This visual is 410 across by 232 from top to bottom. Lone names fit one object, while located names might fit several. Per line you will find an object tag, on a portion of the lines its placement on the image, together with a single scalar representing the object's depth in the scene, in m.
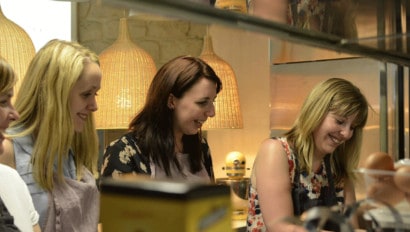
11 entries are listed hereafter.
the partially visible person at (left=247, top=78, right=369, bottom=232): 2.82
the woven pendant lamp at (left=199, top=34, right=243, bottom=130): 3.98
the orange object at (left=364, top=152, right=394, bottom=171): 2.09
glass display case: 1.45
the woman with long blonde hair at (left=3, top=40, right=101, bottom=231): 2.69
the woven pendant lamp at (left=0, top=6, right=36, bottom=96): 3.39
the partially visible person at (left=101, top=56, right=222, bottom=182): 3.03
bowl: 1.53
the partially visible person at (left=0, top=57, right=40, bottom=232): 2.35
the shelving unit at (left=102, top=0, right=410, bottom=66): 1.20
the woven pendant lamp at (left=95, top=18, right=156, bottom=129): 3.76
